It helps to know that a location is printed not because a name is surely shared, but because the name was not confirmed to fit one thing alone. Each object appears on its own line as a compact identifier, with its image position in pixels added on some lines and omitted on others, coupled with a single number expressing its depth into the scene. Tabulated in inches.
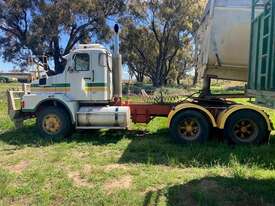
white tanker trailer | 218.2
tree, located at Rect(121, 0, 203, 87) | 835.4
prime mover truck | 241.9
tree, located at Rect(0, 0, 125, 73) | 644.3
